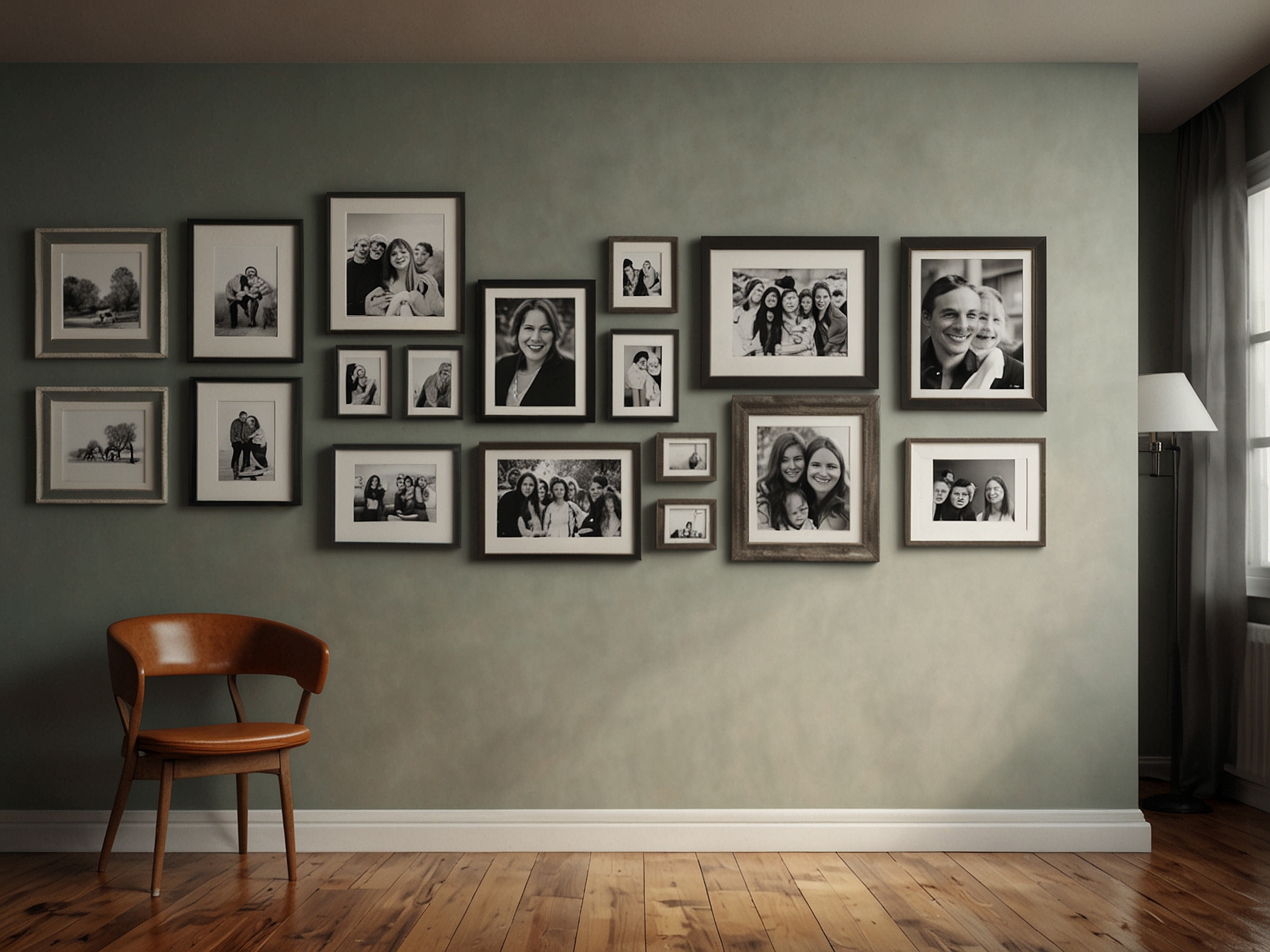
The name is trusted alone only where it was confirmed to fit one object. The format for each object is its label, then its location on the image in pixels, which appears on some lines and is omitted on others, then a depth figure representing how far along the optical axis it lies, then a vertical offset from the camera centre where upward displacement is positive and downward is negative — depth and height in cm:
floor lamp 363 +19
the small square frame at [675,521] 342 -16
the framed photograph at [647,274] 345 +75
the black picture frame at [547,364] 344 +46
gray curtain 379 +4
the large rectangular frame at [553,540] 342 -11
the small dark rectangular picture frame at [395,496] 342 -7
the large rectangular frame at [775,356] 344 +59
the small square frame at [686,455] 343 +8
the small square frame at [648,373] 344 +39
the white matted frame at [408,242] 344 +84
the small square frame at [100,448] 344 +13
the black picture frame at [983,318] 344 +59
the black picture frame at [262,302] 344 +69
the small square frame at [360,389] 343 +33
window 377 +33
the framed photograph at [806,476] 343 +0
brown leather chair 288 -68
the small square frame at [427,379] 343 +36
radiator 368 -94
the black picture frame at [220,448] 343 +13
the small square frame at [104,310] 345 +64
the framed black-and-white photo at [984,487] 343 -4
